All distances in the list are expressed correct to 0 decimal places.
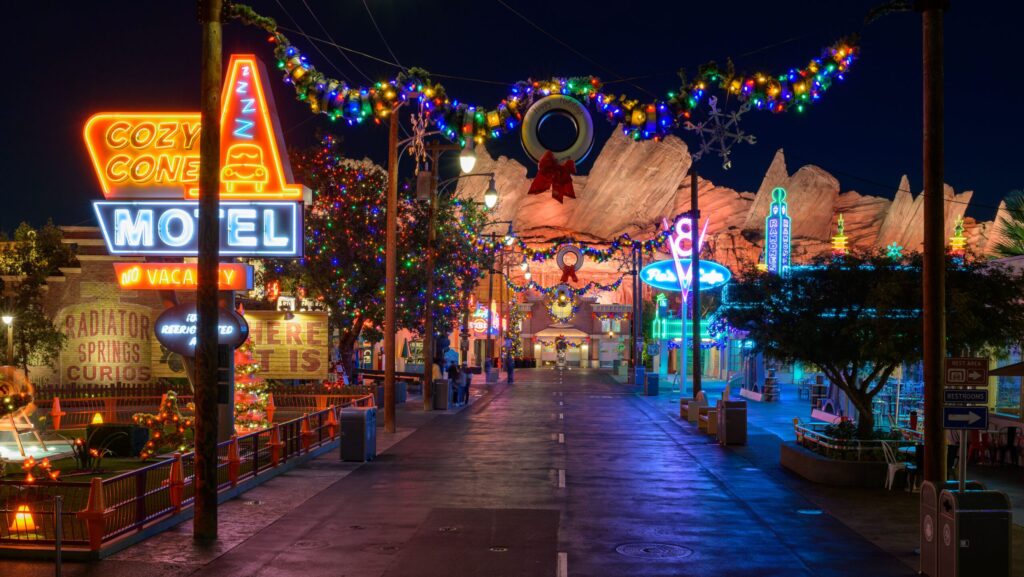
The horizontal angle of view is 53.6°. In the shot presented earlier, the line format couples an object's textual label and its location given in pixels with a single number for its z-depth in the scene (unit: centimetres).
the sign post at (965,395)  1148
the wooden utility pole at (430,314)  3462
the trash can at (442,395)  3612
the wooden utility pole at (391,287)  2711
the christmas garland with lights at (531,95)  1678
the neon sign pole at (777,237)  5256
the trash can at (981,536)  1037
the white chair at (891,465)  1770
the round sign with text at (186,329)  1992
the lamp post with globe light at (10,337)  3525
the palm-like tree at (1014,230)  2584
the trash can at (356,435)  2066
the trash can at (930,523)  1086
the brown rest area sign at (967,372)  1148
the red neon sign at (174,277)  2067
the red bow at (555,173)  1648
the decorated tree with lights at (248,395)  2383
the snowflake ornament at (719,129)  1723
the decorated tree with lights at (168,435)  1944
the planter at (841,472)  1800
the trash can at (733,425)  2511
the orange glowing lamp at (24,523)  1188
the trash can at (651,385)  4825
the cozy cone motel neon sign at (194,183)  2069
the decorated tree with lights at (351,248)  4050
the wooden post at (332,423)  2437
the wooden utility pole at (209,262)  1283
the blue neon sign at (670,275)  4716
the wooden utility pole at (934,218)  1223
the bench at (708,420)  2794
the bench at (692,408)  3128
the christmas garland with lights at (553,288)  7326
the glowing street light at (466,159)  2283
